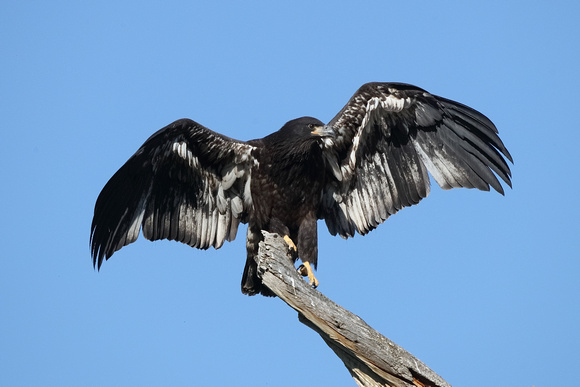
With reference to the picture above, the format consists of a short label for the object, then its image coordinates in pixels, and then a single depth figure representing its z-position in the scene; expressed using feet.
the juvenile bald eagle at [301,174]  59.06
